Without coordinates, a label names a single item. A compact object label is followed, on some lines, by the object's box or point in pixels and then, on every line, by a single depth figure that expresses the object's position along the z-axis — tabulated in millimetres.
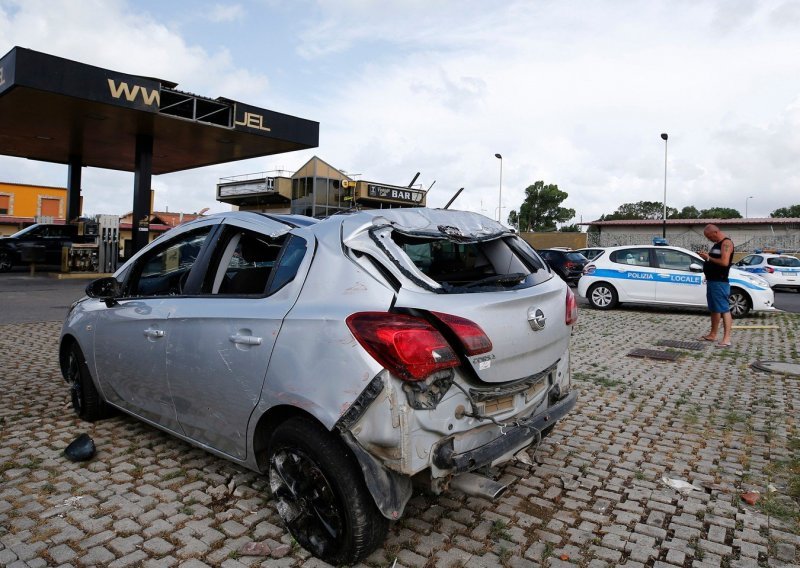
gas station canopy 14891
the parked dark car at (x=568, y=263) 19844
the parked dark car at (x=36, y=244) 22109
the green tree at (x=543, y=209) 78938
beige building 31484
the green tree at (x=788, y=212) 79125
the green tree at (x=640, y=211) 91125
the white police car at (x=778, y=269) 19547
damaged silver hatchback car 2475
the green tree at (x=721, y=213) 77312
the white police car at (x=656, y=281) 12055
